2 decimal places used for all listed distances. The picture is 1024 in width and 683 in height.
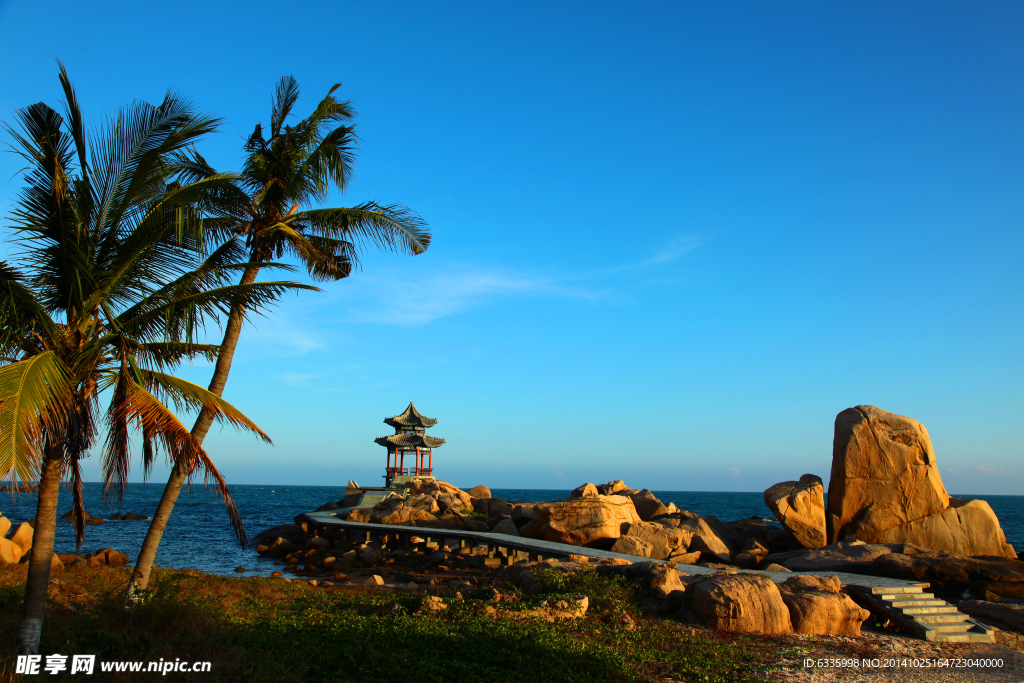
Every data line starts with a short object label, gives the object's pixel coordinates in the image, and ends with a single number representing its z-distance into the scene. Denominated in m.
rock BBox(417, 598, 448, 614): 9.92
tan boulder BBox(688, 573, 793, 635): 10.05
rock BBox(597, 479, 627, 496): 30.37
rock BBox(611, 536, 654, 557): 18.34
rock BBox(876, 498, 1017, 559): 19.39
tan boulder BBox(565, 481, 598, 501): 23.93
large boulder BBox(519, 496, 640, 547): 19.92
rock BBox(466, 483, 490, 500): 36.84
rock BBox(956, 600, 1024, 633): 11.90
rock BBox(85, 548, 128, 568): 20.73
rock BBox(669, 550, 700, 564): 18.95
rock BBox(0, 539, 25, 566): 16.27
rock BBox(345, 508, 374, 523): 30.36
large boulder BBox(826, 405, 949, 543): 20.45
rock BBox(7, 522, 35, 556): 18.64
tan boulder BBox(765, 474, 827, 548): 20.88
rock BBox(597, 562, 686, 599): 11.73
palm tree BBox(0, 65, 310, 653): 6.93
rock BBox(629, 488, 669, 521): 25.09
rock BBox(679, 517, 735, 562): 19.85
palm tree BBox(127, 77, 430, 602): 10.03
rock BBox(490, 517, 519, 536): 23.41
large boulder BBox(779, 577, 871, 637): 10.38
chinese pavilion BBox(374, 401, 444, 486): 42.00
